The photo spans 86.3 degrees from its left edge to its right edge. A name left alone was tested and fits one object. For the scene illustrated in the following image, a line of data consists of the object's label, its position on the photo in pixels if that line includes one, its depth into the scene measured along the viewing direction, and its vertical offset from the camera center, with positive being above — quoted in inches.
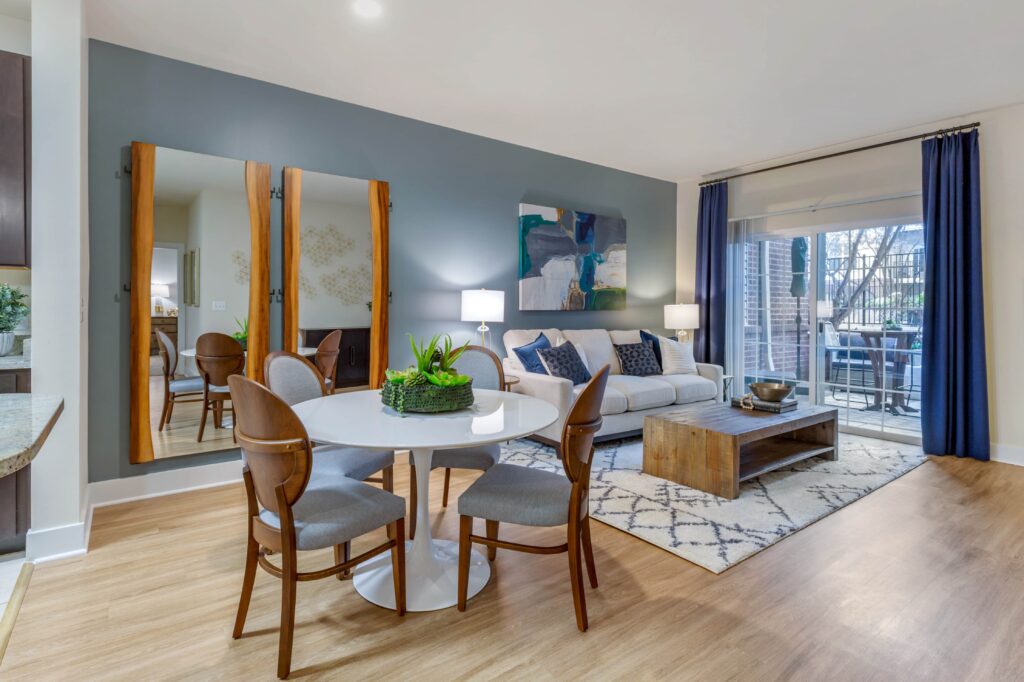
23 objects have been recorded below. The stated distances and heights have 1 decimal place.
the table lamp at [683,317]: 212.7 +8.6
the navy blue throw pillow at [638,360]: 192.4 -7.4
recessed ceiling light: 101.5 +62.5
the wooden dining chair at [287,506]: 60.9 -21.5
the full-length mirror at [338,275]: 138.0 +16.9
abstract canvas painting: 188.9 +28.9
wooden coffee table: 122.8 -26.0
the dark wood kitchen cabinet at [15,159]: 91.8 +30.5
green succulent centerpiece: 79.3 -7.0
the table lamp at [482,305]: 160.4 +10.1
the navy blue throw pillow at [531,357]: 165.3 -5.5
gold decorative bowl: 143.5 -14.0
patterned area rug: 100.6 -35.8
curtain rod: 156.6 +62.6
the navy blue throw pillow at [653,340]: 203.5 -0.3
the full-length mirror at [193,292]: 119.3 +10.9
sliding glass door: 177.0 +6.8
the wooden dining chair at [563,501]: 71.5 -22.3
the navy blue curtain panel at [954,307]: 154.8 +9.3
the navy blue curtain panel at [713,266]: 218.4 +29.6
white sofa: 155.1 -14.8
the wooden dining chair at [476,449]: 96.6 -19.7
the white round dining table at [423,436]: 65.7 -11.7
